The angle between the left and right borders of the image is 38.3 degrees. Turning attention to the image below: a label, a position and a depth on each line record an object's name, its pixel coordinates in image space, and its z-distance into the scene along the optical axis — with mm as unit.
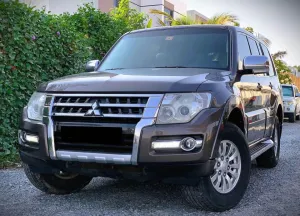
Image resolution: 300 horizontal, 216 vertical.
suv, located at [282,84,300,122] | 18062
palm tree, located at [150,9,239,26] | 20625
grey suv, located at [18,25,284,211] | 3504
